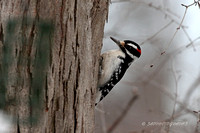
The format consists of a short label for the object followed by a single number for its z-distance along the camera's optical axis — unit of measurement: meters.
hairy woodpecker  7.87
